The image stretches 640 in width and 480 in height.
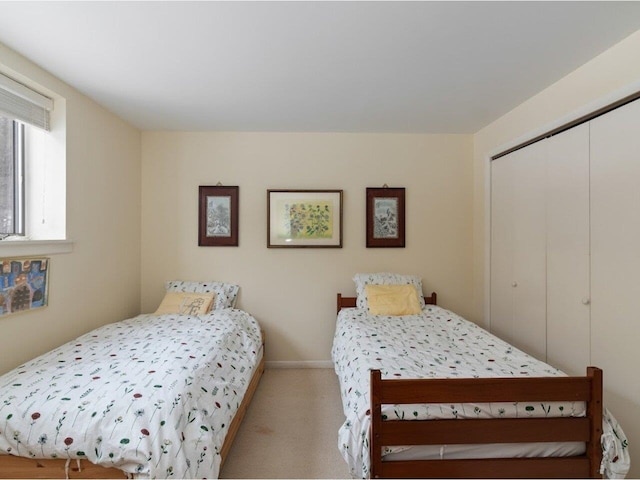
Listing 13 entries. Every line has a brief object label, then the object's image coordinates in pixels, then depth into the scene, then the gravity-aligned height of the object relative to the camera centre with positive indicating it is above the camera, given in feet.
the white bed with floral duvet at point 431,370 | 4.40 -2.32
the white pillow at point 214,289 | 9.91 -1.61
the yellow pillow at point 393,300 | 9.23 -1.82
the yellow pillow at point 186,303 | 9.31 -1.95
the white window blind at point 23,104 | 6.06 +2.85
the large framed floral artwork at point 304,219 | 10.41 +0.69
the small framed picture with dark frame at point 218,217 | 10.38 +0.75
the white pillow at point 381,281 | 9.89 -1.34
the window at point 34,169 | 6.61 +1.58
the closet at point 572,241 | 5.54 -0.01
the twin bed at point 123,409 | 4.08 -2.47
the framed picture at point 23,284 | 5.86 -0.90
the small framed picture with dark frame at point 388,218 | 10.48 +0.73
